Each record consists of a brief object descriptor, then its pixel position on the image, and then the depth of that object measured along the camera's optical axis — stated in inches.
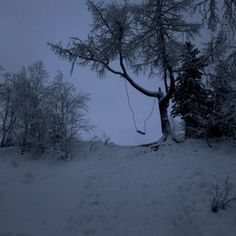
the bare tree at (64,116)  609.3
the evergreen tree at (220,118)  465.5
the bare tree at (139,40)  529.0
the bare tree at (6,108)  761.6
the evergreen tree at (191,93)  566.0
